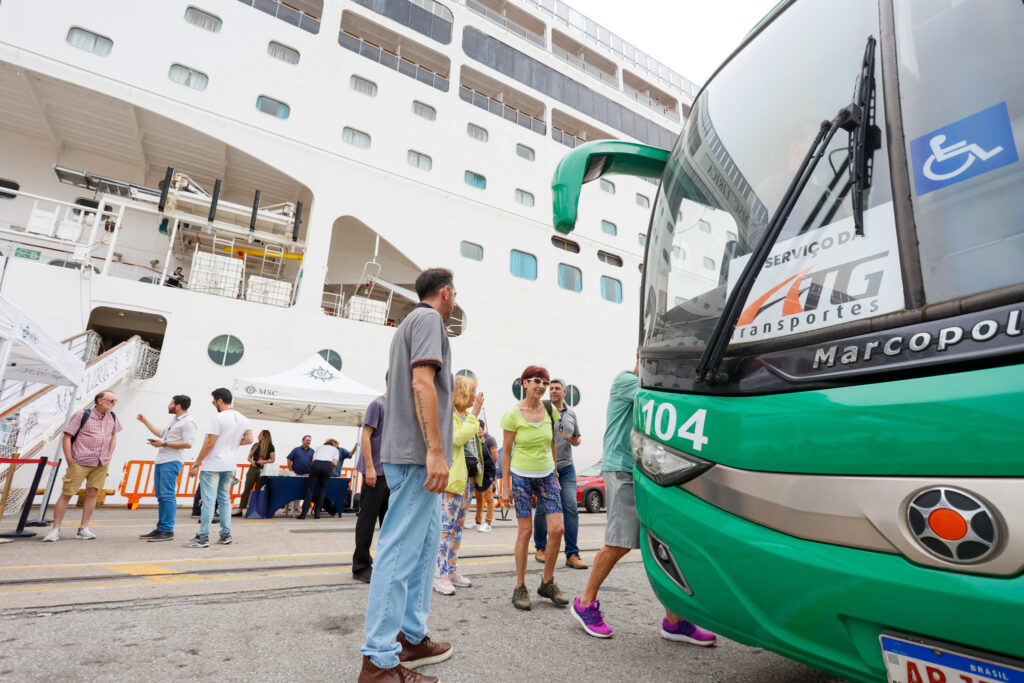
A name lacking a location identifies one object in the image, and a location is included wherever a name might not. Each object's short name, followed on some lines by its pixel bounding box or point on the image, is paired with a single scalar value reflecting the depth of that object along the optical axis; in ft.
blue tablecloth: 26.55
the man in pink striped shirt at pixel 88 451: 17.53
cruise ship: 34.78
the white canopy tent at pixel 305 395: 27.96
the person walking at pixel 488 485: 20.75
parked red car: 33.88
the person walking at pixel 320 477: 26.99
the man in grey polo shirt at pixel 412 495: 6.40
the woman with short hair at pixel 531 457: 11.90
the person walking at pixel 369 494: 12.77
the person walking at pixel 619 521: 8.74
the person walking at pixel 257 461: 27.50
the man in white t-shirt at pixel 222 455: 17.90
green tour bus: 3.45
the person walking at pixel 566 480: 15.37
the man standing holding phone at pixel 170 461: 18.06
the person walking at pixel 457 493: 11.89
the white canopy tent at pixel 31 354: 14.73
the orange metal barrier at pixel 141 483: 29.40
